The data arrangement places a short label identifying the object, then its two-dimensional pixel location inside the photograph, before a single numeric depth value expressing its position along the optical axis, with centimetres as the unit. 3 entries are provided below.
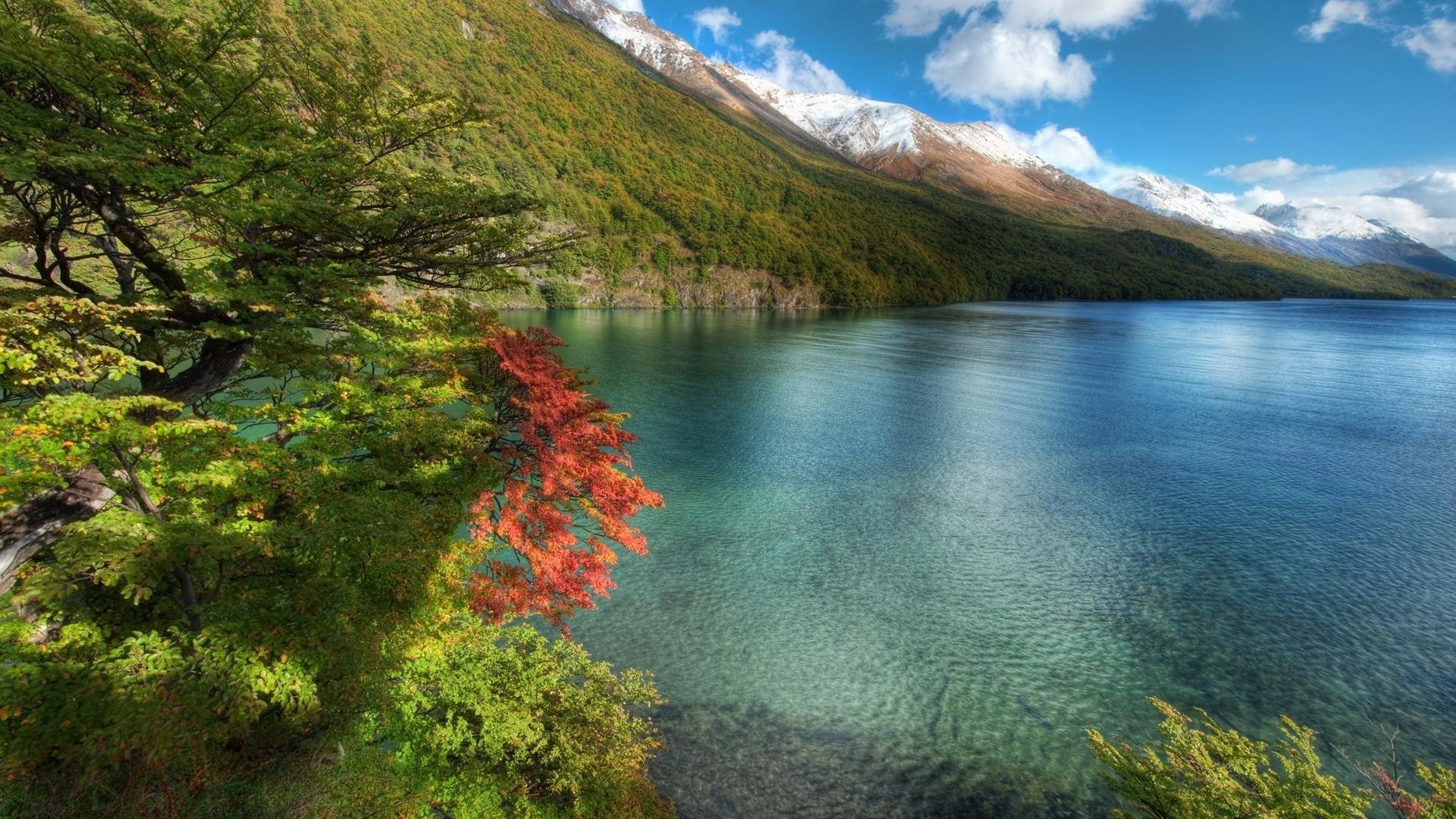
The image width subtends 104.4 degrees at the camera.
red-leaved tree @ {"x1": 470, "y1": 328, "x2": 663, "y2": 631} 1254
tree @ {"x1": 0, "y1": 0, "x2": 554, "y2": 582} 680
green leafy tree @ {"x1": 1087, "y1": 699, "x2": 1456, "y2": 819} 703
